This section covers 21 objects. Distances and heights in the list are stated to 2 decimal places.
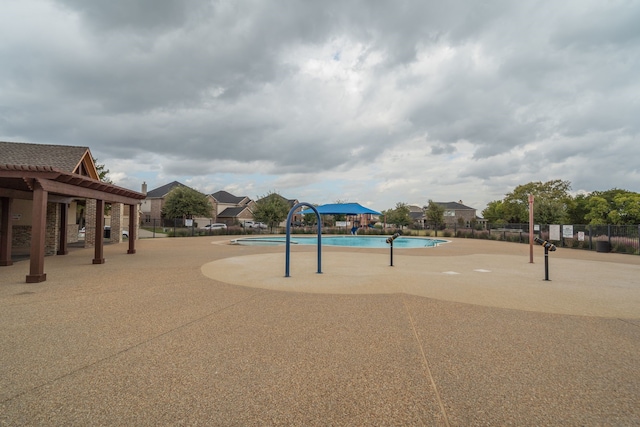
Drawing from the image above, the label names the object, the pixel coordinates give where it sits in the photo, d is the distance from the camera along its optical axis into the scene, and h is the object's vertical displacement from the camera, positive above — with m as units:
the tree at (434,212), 50.00 +1.91
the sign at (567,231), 22.16 -0.35
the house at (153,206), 61.38 +2.98
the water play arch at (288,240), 9.79 -0.52
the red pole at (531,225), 13.47 +0.02
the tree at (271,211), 40.72 +1.44
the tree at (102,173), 32.44 +4.79
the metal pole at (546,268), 9.38 -1.20
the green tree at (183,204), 50.50 +2.80
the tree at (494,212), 76.19 +3.08
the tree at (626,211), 53.21 +2.58
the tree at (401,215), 61.89 +1.69
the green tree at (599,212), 58.64 +2.49
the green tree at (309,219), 61.29 +0.80
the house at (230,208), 67.81 +3.03
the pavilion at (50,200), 8.80 +0.86
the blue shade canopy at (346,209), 34.47 +1.54
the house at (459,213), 86.56 +3.06
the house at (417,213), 102.72 +3.68
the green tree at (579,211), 64.50 +2.85
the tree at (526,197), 57.62 +5.11
